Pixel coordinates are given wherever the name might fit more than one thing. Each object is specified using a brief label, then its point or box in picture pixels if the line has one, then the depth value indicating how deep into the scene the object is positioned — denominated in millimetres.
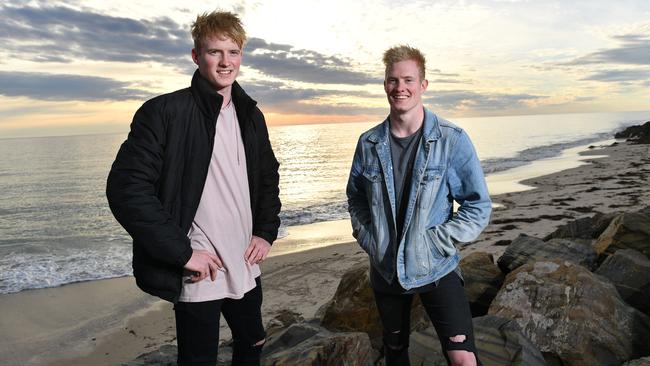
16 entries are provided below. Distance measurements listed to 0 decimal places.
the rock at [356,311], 5414
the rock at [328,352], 4023
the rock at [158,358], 4734
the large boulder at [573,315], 4102
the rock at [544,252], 5904
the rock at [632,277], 5117
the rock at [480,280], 5457
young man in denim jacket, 2713
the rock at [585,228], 7809
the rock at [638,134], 42031
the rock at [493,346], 3641
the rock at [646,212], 6563
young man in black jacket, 2213
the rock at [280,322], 5961
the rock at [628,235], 6109
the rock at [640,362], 3643
